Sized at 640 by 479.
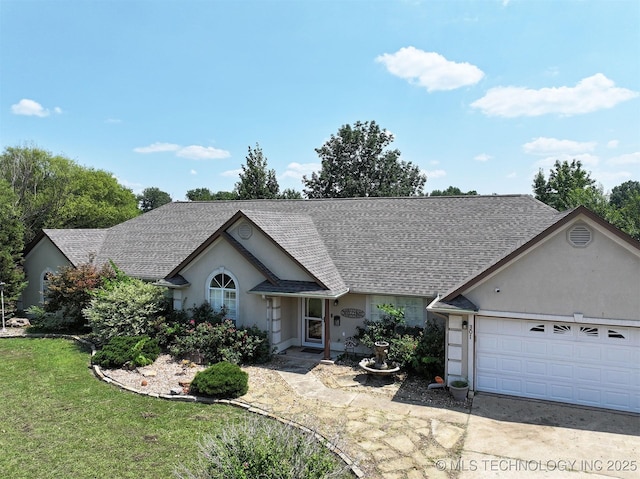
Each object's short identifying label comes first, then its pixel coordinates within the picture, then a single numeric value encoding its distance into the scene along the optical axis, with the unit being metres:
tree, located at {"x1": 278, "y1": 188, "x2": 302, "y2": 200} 55.99
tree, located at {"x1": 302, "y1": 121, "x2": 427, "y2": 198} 55.00
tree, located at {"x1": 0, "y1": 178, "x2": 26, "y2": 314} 21.31
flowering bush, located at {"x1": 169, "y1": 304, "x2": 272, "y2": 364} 14.98
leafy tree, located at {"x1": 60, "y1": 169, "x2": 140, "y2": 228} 39.84
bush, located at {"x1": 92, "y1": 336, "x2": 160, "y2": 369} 14.37
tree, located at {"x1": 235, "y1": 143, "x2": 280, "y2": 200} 46.97
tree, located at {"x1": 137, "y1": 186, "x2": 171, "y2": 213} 113.44
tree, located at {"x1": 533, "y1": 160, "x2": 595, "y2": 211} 42.31
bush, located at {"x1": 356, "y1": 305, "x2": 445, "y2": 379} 13.34
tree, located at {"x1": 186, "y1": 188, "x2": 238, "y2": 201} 87.78
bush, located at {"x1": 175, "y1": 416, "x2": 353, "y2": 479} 5.64
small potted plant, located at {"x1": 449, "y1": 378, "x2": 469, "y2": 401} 11.84
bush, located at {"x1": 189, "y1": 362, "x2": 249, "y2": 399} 11.78
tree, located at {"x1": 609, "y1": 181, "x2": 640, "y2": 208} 86.94
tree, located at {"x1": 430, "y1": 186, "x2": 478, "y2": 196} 84.88
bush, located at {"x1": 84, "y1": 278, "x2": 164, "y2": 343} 16.36
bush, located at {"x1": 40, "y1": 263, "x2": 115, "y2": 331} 19.22
